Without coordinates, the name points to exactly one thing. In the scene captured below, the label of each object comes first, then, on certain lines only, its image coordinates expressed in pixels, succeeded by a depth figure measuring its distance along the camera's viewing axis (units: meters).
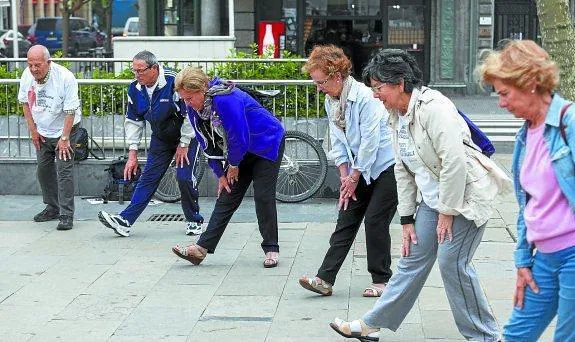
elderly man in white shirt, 10.15
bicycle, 11.40
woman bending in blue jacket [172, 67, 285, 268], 8.00
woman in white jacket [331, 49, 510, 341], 5.72
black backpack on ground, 11.13
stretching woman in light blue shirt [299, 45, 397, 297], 7.17
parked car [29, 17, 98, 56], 44.06
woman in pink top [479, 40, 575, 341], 4.48
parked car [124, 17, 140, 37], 45.05
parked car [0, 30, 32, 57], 38.11
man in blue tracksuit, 9.41
